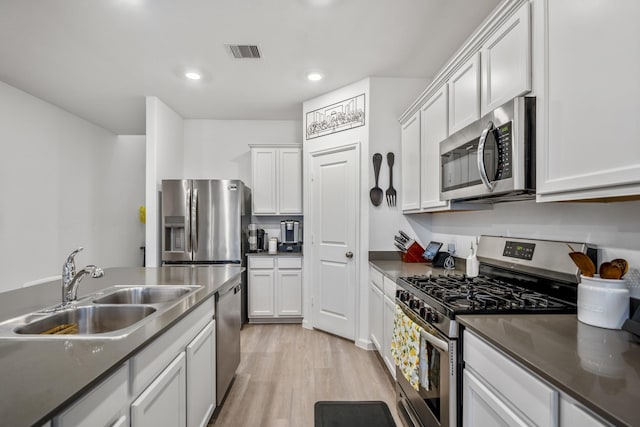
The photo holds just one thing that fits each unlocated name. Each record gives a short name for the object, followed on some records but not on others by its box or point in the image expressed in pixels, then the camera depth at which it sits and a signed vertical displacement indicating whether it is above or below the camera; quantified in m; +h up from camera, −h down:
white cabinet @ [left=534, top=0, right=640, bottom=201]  0.93 +0.37
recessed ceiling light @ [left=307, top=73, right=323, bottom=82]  3.19 +1.38
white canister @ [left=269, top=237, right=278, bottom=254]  4.18 -0.41
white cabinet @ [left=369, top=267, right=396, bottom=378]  2.43 -0.84
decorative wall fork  3.22 +0.24
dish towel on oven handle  1.69 -0.77
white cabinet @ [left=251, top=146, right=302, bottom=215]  4.23 +0.47
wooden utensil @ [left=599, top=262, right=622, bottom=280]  1.17 -0.21
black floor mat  1.98 -1.30
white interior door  3.36 -0.27
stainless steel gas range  1.37 -0.41
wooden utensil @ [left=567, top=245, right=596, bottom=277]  1.25 -0.20
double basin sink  1.23 -0.46
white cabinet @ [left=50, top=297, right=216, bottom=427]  0.87 -0.63
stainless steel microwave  1.36 +0.28
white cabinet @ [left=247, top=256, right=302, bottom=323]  4.04 -0.94
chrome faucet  1.50 -0.30
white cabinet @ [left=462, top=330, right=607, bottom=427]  0.82 -0.54
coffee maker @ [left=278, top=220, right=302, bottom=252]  4.26 -0.30
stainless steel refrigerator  3.75 -0.10
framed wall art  3.34 +1.06
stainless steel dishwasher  2.10 -0.88
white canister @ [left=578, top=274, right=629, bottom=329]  1.13 -0.32
